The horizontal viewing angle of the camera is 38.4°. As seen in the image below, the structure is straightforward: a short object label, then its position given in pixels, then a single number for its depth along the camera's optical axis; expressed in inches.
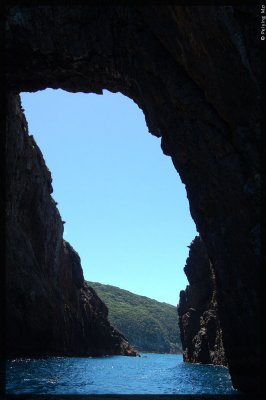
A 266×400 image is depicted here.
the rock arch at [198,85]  635.5
